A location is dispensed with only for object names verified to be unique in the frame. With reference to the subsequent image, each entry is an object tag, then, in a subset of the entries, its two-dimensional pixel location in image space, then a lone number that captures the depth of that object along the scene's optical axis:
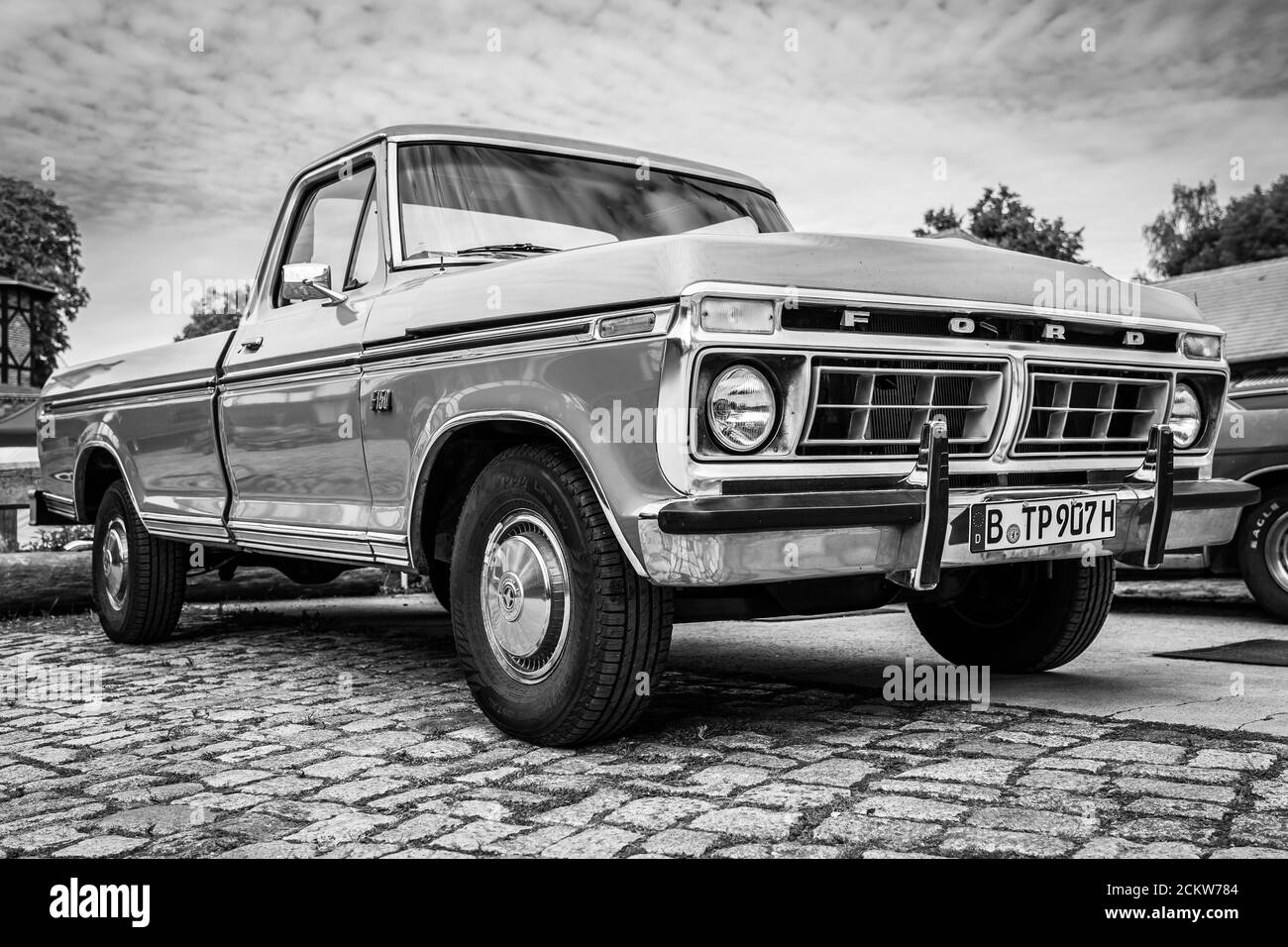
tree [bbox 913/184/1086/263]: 38.84
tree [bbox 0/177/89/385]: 53.00
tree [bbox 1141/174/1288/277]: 51.38
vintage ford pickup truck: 3.33
